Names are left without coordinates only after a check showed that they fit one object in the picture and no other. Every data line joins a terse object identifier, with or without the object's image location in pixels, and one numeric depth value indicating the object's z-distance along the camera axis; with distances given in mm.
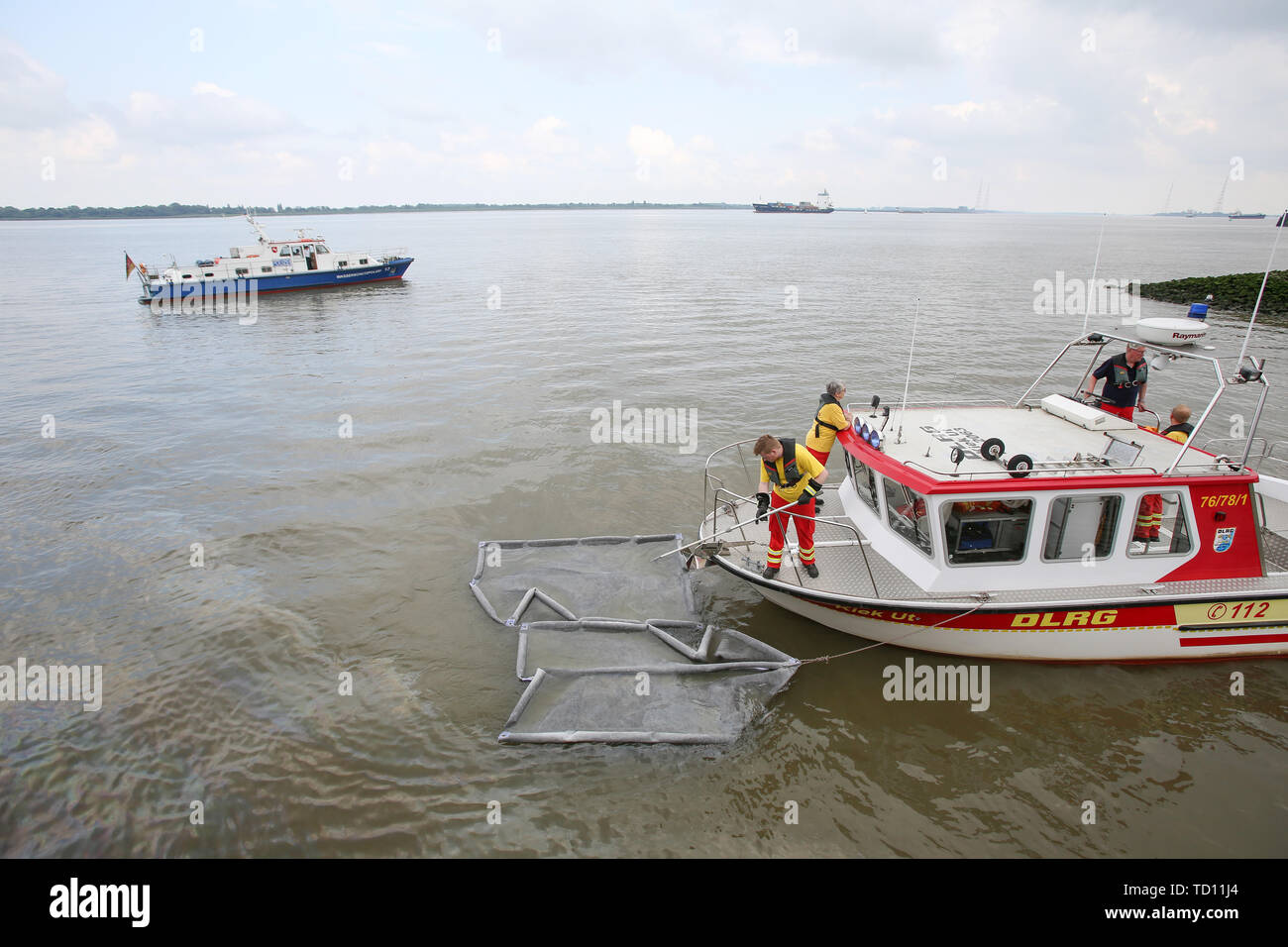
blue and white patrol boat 35500
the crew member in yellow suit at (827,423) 7832
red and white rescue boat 6758
